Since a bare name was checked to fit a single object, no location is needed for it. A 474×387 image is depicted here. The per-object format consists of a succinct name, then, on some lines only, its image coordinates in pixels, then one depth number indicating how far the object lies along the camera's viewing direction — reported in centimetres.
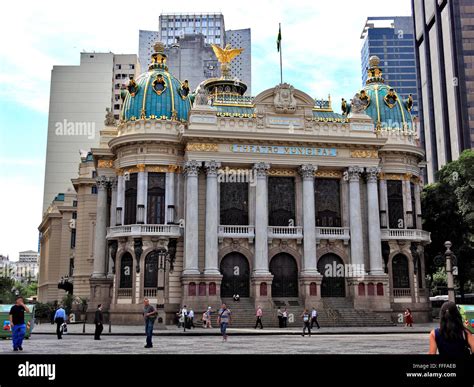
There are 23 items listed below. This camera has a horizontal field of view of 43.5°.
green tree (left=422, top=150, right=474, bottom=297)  5472
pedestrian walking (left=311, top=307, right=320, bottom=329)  4050
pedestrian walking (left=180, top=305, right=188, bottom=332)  4062
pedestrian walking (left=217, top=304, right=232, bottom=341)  2948
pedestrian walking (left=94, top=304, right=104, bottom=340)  3022
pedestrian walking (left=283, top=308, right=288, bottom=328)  4372
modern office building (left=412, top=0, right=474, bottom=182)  11062
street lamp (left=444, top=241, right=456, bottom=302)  3269
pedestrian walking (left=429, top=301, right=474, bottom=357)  775
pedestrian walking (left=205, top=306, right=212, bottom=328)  4325
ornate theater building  4803
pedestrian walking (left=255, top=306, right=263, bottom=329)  4225
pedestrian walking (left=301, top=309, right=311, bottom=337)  3453
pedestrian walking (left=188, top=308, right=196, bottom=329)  4253
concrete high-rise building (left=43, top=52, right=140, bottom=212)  11400
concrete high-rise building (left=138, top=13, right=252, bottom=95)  13850
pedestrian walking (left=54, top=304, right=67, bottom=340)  3184
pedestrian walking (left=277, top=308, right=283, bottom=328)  4372
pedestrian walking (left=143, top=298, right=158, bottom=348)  2312
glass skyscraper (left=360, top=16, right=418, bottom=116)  18675
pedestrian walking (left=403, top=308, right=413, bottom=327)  4537
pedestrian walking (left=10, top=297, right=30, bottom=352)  1855
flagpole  5408
